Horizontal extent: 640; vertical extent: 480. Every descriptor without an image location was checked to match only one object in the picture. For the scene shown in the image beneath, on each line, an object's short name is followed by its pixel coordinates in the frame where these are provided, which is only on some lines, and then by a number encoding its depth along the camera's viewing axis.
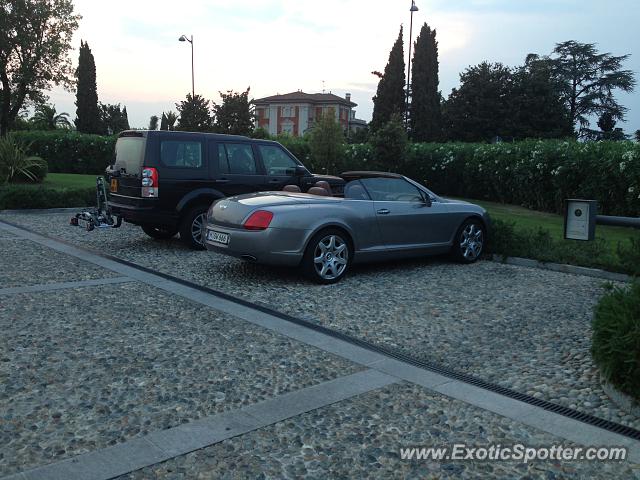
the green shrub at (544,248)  9.06
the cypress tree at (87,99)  62.62
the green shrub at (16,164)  19.53
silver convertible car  7.44
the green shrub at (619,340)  3.89
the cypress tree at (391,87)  51.00
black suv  9.38
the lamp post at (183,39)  39.75
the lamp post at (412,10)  31.50
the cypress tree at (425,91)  51.72
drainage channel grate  3.80
